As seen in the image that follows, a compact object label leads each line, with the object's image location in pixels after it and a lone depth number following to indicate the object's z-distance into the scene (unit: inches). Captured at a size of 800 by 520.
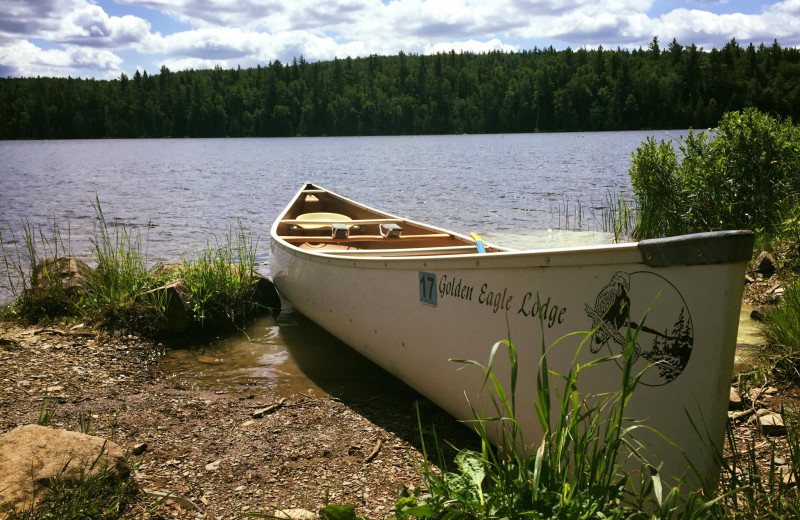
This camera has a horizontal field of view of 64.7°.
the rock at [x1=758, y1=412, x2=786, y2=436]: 147.2
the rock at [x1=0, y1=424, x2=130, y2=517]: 111.1
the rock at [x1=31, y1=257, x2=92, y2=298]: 273.7
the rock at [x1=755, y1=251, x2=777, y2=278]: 283.1
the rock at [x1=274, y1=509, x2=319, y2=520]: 123.0
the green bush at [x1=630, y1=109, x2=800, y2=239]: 318.3
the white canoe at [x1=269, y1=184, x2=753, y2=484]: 105.0
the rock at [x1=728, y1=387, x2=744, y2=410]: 166.4
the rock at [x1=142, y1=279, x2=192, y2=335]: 265.3
